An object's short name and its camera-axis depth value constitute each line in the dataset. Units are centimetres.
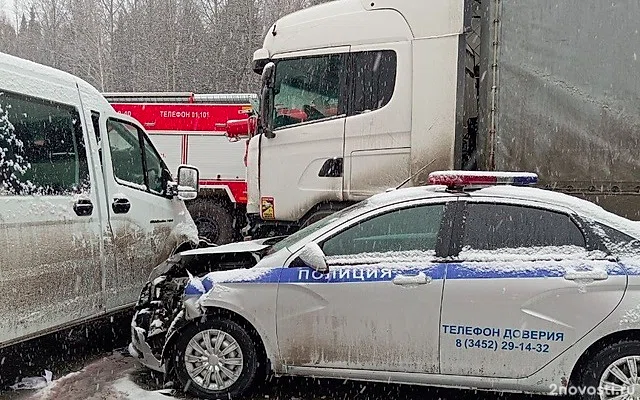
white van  472
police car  425
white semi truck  612
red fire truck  1212
